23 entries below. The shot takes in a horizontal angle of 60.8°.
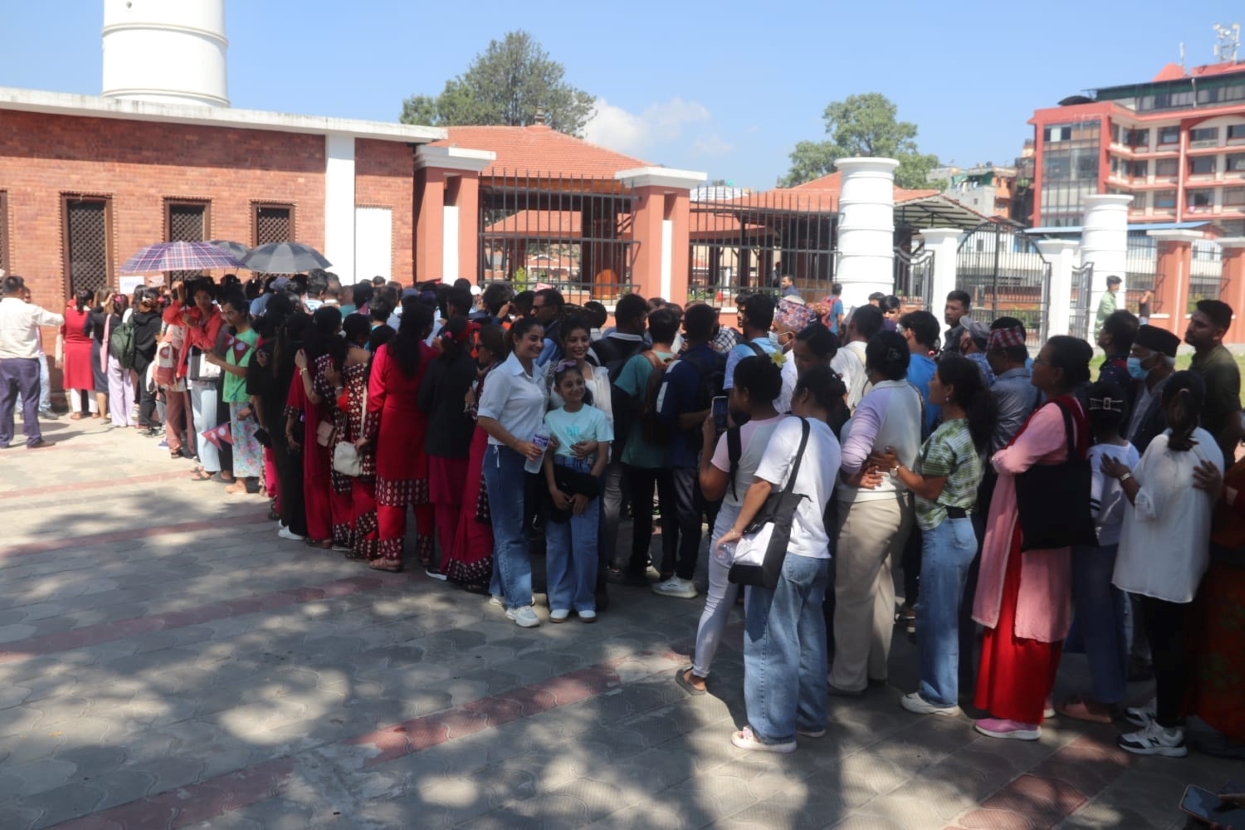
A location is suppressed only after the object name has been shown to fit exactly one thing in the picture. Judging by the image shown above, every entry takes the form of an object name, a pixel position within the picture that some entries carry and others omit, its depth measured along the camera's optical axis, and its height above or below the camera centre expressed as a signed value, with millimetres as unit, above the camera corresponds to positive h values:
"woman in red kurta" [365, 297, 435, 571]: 6574 -758
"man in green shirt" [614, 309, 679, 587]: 6461 -943
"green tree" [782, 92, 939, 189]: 83750 +14194
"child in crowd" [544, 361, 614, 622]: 5828 -1034
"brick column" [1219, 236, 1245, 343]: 27062 +1014
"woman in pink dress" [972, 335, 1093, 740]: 4527 -1167
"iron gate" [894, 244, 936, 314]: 18219 +685
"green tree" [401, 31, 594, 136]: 57750 +11807
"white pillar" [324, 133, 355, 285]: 16141 +1611
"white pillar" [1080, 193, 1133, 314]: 21203 +1624
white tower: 16859 +4015
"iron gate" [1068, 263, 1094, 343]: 20828 +247
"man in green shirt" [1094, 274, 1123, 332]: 15733 +307
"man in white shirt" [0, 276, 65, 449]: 10961 -591
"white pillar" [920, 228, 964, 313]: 18047 +977
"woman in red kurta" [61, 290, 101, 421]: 12977 -576
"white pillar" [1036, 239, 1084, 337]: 20594 +625
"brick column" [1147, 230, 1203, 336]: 24938 +989
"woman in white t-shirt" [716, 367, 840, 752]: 4383 -1182
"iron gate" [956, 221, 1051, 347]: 19453 +724
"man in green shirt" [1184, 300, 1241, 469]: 5562 -276
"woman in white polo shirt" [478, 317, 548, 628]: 5785 -754
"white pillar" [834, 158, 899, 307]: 14875 +1201
